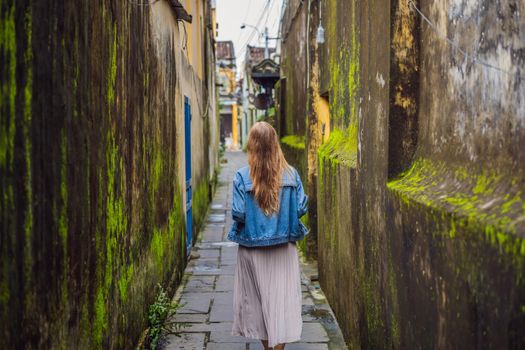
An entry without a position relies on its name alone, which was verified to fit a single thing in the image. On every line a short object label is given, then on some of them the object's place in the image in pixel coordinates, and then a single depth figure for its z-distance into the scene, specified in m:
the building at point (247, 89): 33.29
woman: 3.95
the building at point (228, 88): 42.59
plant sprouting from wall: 4.48
